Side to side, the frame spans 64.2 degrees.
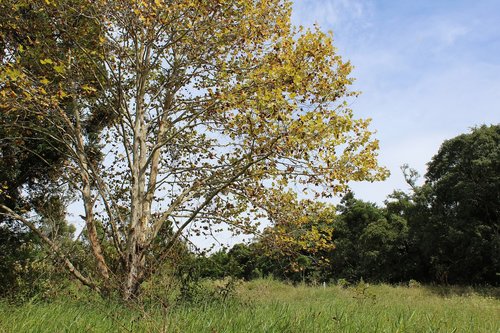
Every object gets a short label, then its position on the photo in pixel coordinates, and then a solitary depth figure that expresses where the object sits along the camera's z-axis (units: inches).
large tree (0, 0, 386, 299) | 235.9
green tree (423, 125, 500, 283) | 931.3
